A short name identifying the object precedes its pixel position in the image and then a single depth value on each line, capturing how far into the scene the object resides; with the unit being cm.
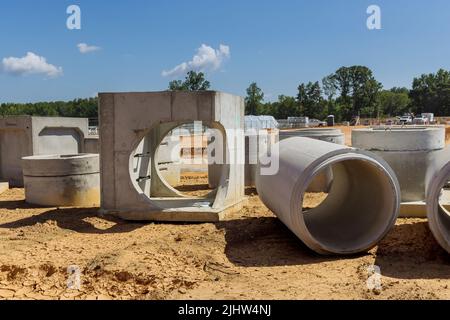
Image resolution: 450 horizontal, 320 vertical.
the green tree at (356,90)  7075
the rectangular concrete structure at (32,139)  1365
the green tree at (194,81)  6506
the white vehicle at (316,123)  5682
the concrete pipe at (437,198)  612
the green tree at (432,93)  7469
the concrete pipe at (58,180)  1055
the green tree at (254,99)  7100
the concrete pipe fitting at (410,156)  869
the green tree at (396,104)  7969
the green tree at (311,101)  7000
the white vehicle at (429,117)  5166
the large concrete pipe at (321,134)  1152
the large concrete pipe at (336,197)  644
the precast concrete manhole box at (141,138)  888
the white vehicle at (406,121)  4739
